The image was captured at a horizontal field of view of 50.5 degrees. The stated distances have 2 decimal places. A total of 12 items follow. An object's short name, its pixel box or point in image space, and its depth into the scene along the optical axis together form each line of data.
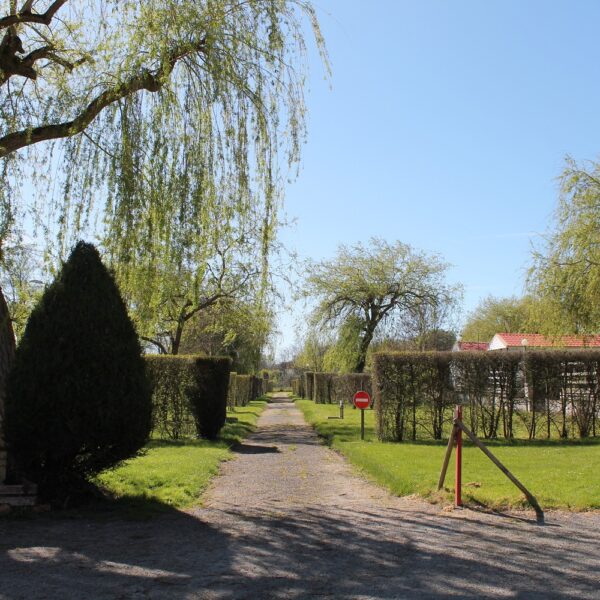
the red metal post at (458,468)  7.55
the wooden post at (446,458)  7.75
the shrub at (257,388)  51.96
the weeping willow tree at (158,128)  8.01
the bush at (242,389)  35.22
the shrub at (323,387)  38.88
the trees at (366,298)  34.81
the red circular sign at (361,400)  15.34
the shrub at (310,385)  44.45
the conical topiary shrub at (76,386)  6.95
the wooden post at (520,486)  7.22
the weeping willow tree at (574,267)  18.83
